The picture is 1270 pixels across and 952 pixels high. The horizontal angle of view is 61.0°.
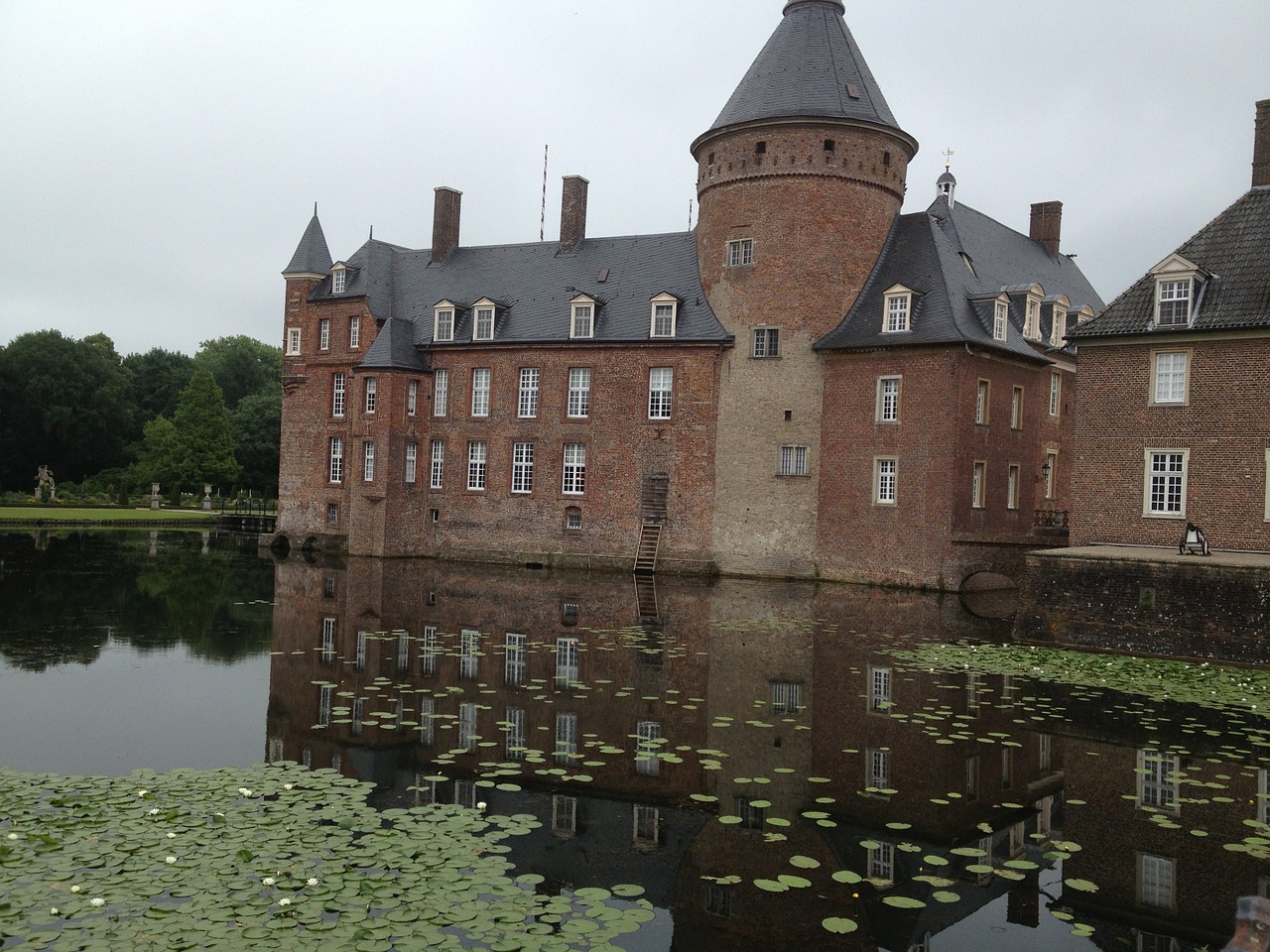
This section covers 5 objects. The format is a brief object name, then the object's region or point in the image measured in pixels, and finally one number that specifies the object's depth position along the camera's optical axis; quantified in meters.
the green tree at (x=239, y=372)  85.94
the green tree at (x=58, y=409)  67.06
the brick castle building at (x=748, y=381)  28.62
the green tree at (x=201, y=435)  63.91
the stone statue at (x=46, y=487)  58.66
